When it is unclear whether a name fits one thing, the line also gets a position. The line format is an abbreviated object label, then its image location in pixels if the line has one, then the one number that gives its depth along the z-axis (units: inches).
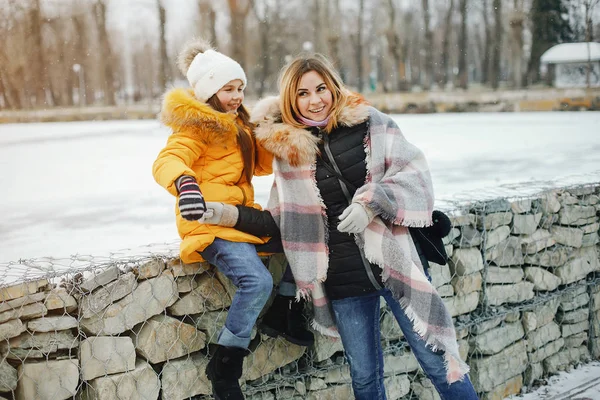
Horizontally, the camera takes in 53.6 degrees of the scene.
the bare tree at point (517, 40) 1026.7
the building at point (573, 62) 845.2
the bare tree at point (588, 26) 832.3
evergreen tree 950.4
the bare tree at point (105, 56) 948.5
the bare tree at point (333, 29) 959.0
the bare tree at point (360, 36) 1152.8
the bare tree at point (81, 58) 944.3
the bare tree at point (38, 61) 730.4
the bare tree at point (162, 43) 943.0
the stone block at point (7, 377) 91.1
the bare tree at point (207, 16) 985.8
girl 90.3
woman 92.1
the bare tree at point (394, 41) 1078.0
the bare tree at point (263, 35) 1077.8
